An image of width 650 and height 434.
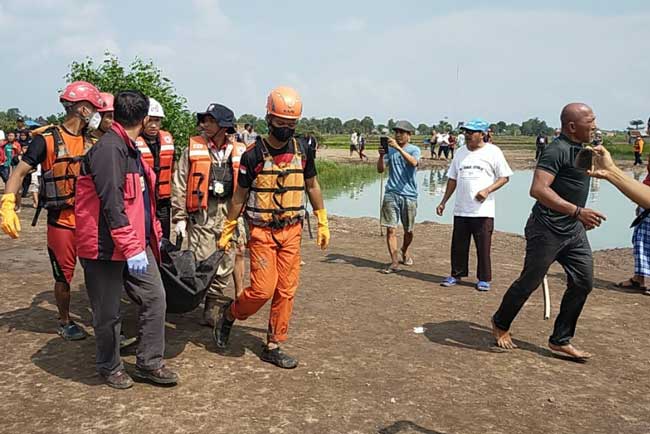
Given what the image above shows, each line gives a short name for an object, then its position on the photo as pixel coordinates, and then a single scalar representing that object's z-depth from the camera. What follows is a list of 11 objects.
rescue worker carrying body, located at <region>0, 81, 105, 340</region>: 4.77
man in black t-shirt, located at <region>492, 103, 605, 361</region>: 4.82
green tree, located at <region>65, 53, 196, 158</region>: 12.66
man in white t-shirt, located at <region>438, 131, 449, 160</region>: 38.67
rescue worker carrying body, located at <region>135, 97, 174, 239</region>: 5.92
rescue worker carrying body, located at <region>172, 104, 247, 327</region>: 5.52
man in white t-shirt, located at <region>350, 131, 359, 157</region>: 37.13
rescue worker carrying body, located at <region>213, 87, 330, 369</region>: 4.57
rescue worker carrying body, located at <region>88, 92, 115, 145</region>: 5.16
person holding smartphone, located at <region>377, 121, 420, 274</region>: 8.05
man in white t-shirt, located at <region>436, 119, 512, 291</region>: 7.25
